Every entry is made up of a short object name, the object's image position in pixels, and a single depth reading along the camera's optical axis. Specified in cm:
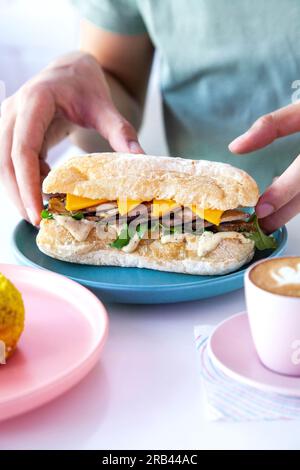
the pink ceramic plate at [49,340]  69
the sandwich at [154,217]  103
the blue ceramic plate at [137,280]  93
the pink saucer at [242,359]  70
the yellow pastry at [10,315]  74
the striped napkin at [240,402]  69
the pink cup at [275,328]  71
